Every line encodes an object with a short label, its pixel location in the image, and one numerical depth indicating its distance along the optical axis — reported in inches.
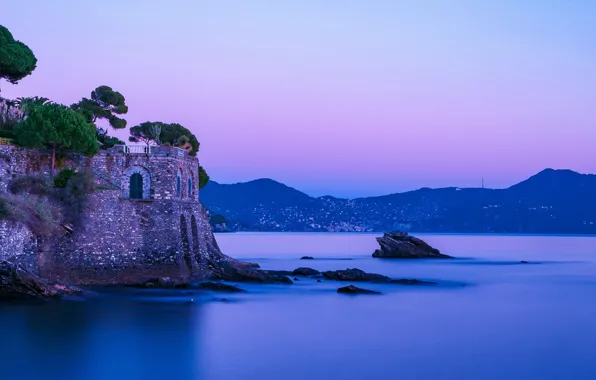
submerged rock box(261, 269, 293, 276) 1868.8
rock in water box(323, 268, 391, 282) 1835.9
